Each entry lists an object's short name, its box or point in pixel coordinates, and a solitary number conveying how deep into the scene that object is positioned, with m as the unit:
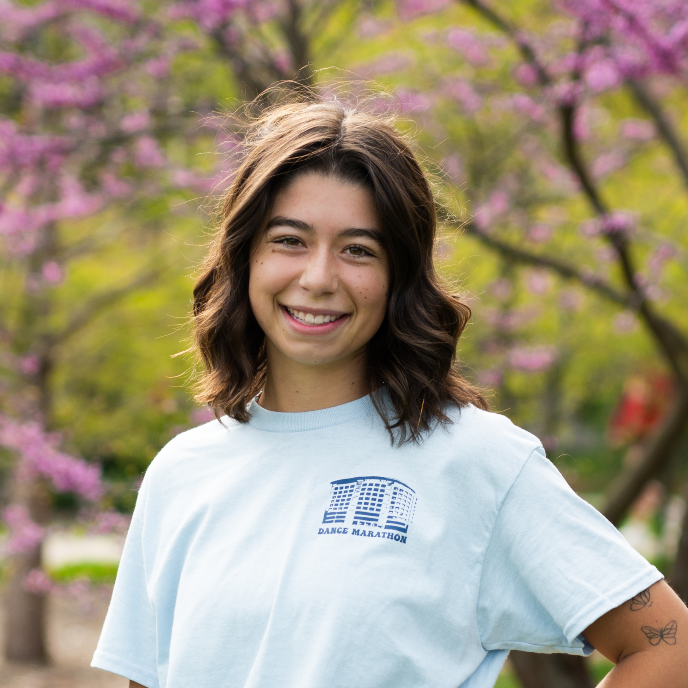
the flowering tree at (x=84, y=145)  5.17
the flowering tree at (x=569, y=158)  4.12
